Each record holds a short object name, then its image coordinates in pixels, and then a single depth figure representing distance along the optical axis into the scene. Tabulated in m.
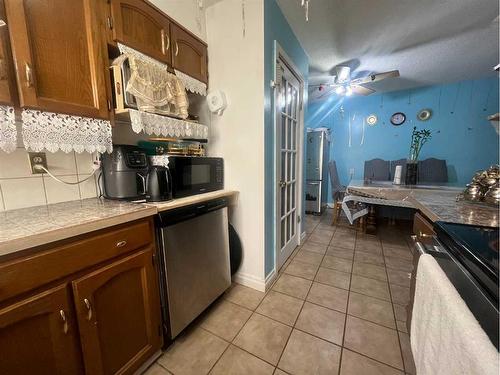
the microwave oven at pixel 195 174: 1.27
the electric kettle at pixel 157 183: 1.14
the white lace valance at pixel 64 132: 0.84
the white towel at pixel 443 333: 0.41
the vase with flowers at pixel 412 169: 2.84
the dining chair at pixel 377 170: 3.78
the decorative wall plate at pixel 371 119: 4.01
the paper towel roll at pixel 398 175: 2.87
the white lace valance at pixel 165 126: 1.13
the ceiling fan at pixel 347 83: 2.55
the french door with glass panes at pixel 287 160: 1.90
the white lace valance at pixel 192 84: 1.46
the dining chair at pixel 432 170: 3.44
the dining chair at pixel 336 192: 3.36
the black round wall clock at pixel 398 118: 3.80
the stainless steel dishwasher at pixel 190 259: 1.12
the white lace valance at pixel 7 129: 0.77
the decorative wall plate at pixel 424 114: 3.62
